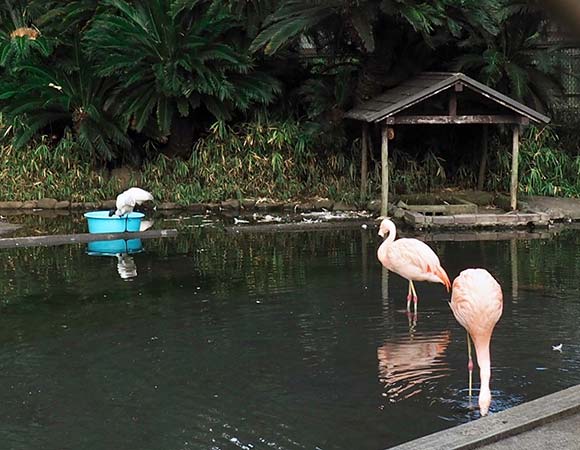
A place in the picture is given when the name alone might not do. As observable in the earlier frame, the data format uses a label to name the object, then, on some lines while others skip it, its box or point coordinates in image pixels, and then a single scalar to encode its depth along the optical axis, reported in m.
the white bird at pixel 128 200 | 10.38
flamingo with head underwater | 4.32
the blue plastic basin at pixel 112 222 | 10.57
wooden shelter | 11.97
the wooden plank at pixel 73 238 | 10.02
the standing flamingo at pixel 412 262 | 6.81
